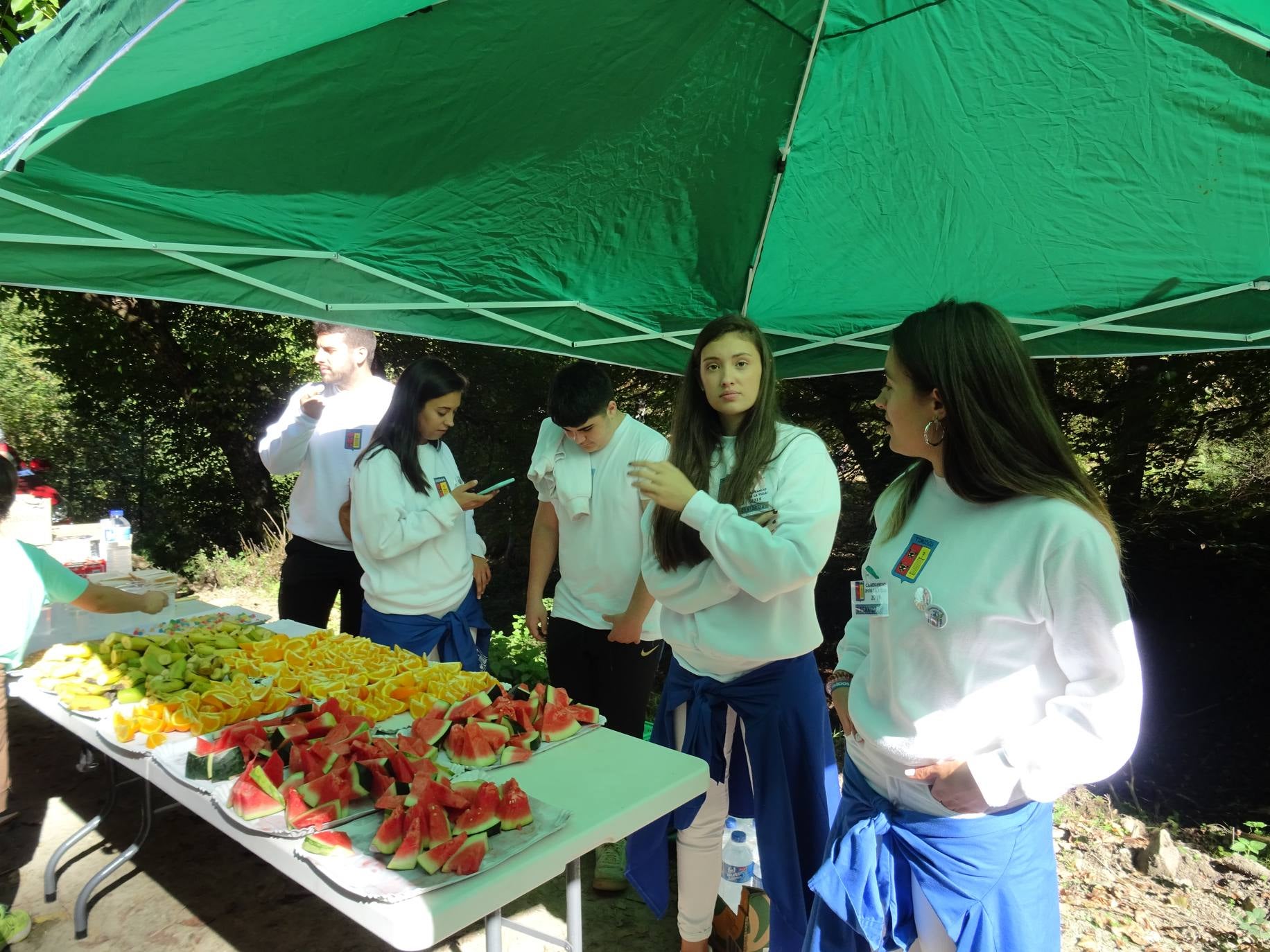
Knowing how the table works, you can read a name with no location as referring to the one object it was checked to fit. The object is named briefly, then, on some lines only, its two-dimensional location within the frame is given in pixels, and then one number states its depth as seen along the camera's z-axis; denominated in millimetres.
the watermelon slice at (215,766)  1871
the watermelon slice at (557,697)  2246
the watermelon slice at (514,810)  1629
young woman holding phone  2943
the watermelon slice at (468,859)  1469
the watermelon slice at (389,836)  1552
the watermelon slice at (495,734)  2027
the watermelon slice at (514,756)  1993
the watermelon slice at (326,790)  1714
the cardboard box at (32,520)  3826
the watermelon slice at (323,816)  1663
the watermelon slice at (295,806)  1663
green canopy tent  1949
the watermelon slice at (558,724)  2143
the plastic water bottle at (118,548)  4215
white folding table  1400
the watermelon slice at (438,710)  2178
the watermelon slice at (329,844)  1544
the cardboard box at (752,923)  2398
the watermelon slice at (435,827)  1531
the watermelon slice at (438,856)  1475
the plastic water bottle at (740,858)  2311
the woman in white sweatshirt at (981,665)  1358
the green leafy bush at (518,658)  4551
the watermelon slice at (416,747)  1937
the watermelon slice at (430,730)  2037
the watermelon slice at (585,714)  2244
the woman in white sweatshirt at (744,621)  2078
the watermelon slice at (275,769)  1824
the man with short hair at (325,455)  3520
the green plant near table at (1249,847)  3688
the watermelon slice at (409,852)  1493
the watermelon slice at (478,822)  1573
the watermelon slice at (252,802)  1702
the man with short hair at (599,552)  2885
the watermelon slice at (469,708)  2152
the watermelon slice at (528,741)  2037
